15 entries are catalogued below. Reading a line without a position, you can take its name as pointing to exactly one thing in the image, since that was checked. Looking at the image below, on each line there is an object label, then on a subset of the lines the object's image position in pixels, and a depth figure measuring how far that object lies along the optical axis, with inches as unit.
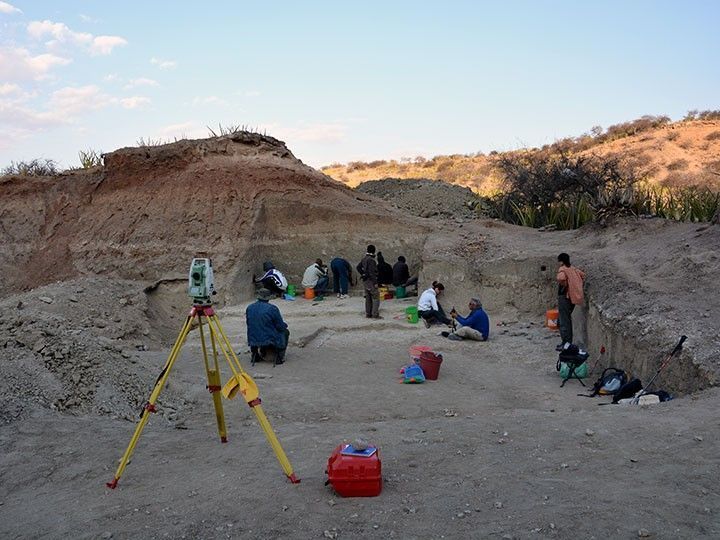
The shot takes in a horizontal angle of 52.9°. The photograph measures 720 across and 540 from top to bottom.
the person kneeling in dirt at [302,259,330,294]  666.2
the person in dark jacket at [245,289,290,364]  432.8
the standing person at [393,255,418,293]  653.9
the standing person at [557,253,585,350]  476.4
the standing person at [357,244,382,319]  562.3
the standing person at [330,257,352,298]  669.9
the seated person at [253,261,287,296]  667.4
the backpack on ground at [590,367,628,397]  365.9
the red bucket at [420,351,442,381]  412.2
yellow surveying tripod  219.8
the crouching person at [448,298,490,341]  510.6
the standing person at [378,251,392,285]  669.3
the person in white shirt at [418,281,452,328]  554.9
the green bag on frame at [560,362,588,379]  410.7
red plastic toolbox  204.2
